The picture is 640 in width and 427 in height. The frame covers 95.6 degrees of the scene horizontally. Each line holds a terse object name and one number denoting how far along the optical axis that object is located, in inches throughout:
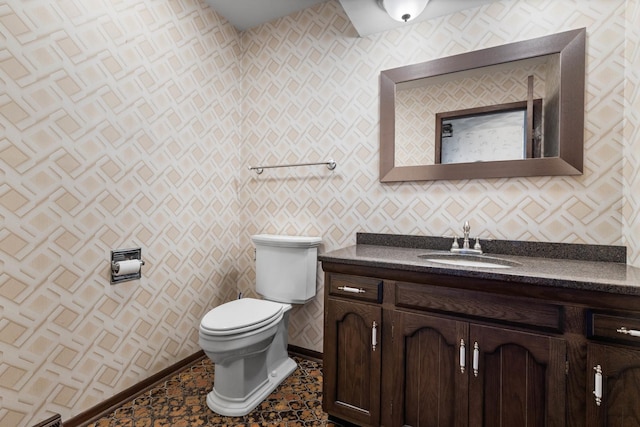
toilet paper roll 62.5
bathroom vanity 38.0
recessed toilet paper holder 62.7
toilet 60.3
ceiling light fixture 61.4
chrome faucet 61.8
